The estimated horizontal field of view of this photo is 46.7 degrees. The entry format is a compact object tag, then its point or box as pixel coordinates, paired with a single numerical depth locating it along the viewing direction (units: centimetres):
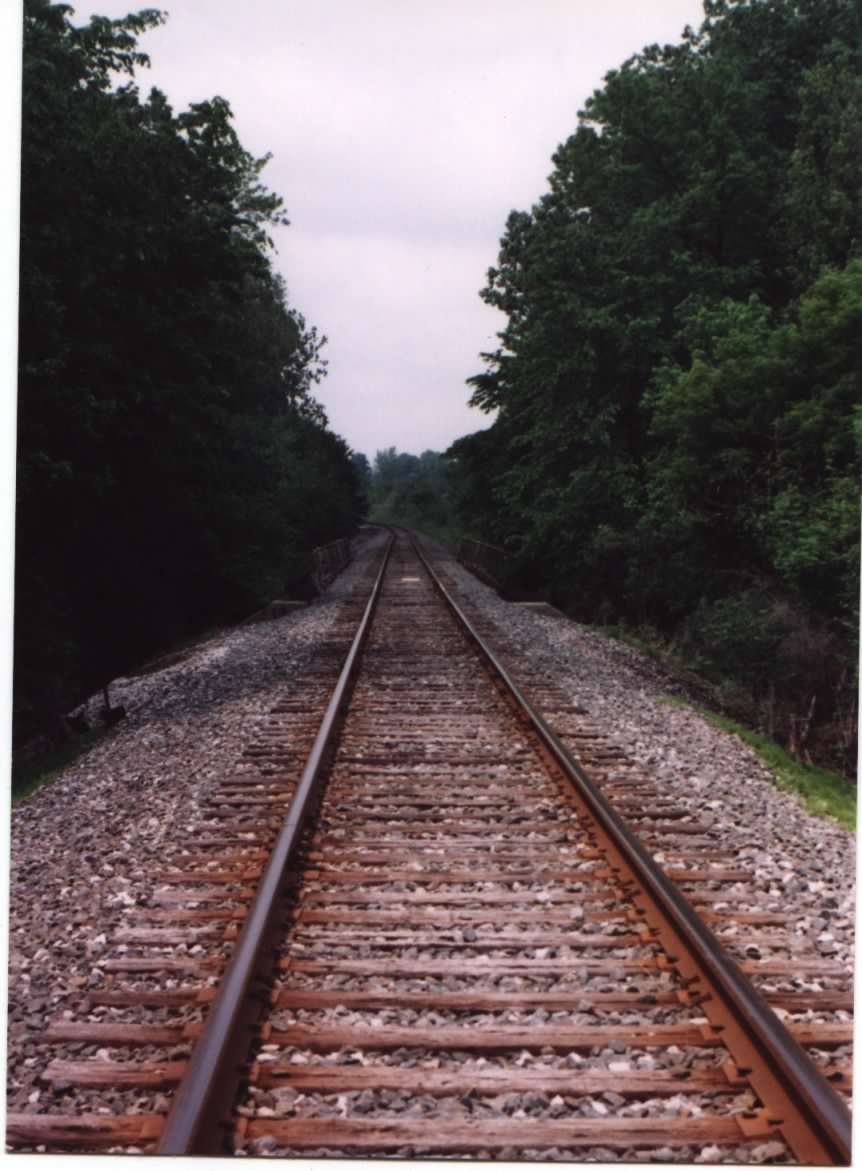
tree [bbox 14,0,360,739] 779
